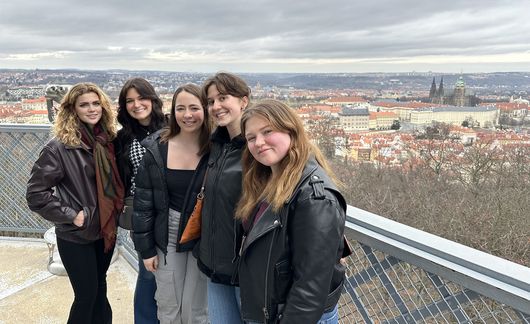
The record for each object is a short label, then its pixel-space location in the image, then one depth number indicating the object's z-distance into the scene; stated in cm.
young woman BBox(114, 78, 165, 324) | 213
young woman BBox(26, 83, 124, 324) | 195
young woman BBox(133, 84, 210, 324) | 182
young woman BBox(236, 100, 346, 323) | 117
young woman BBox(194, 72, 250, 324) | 158
